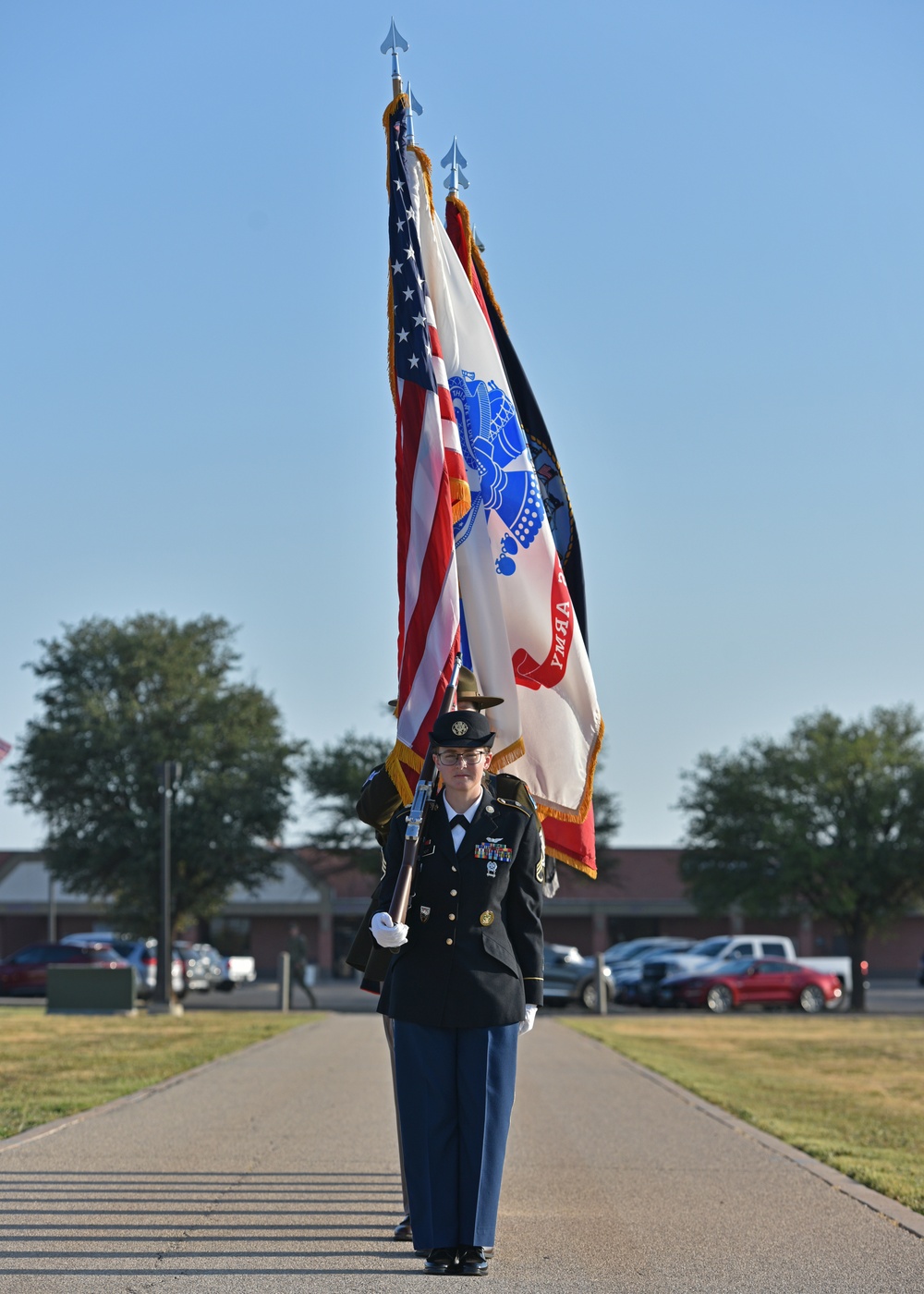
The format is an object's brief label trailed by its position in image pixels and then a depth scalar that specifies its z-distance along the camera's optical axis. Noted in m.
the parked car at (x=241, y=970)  50.47
